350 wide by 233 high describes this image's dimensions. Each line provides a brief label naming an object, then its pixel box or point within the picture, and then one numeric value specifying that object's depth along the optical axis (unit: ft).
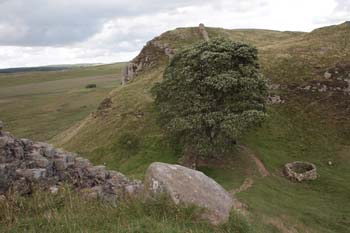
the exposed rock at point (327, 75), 179.01
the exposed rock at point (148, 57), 250.98
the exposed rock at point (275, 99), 173.37
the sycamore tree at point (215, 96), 118.42
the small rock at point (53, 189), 44.61
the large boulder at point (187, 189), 46.61
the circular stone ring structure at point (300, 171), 123.54
